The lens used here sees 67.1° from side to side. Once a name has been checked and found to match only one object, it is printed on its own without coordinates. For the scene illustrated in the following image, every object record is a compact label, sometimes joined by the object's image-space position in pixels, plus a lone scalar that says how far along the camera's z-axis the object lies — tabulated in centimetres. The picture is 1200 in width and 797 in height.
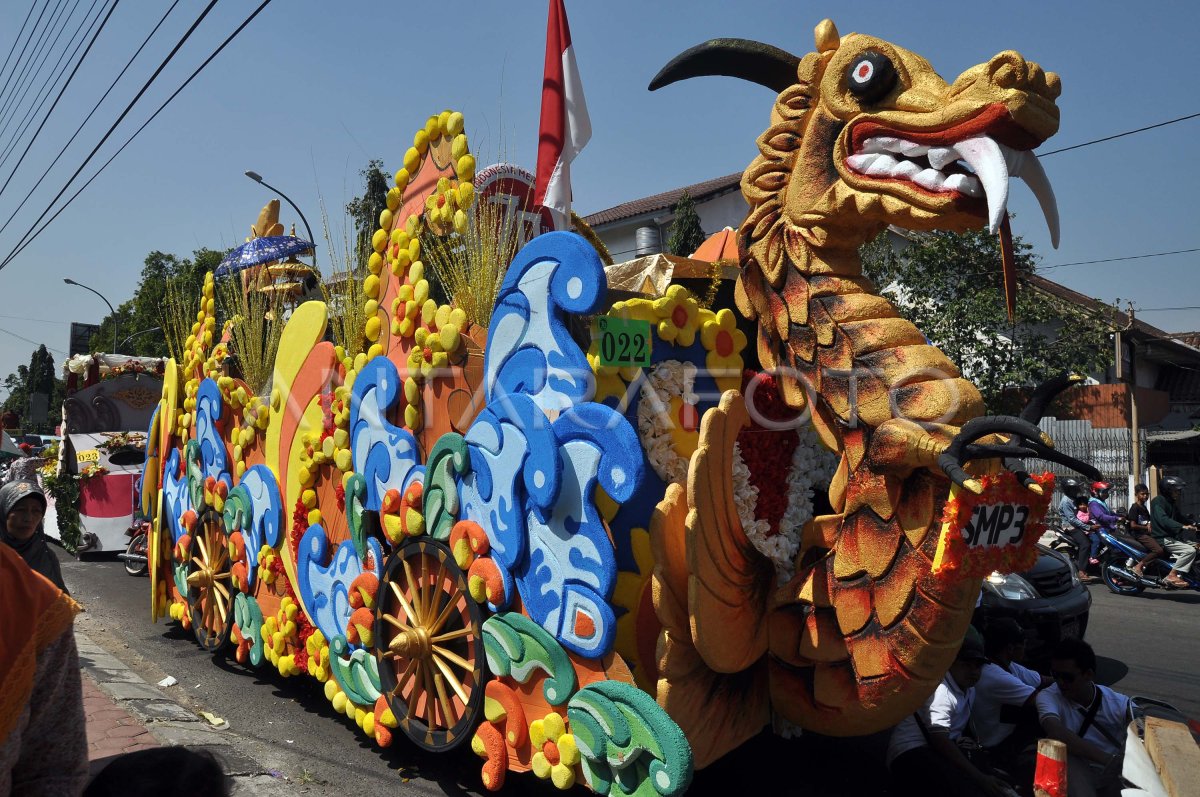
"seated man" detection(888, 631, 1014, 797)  420
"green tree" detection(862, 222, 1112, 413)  1311
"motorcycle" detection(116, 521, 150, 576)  1099
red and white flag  592
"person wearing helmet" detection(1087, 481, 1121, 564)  1093
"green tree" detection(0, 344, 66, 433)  5208
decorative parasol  734
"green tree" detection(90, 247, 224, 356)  3569
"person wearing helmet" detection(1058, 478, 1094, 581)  1121
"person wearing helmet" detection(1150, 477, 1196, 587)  1024
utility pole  1423
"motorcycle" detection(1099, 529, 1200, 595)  1034
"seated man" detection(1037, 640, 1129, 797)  413
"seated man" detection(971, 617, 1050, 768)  455
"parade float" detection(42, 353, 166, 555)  1195
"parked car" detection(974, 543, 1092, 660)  663
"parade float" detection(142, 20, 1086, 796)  342
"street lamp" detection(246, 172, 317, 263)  1573
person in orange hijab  177
